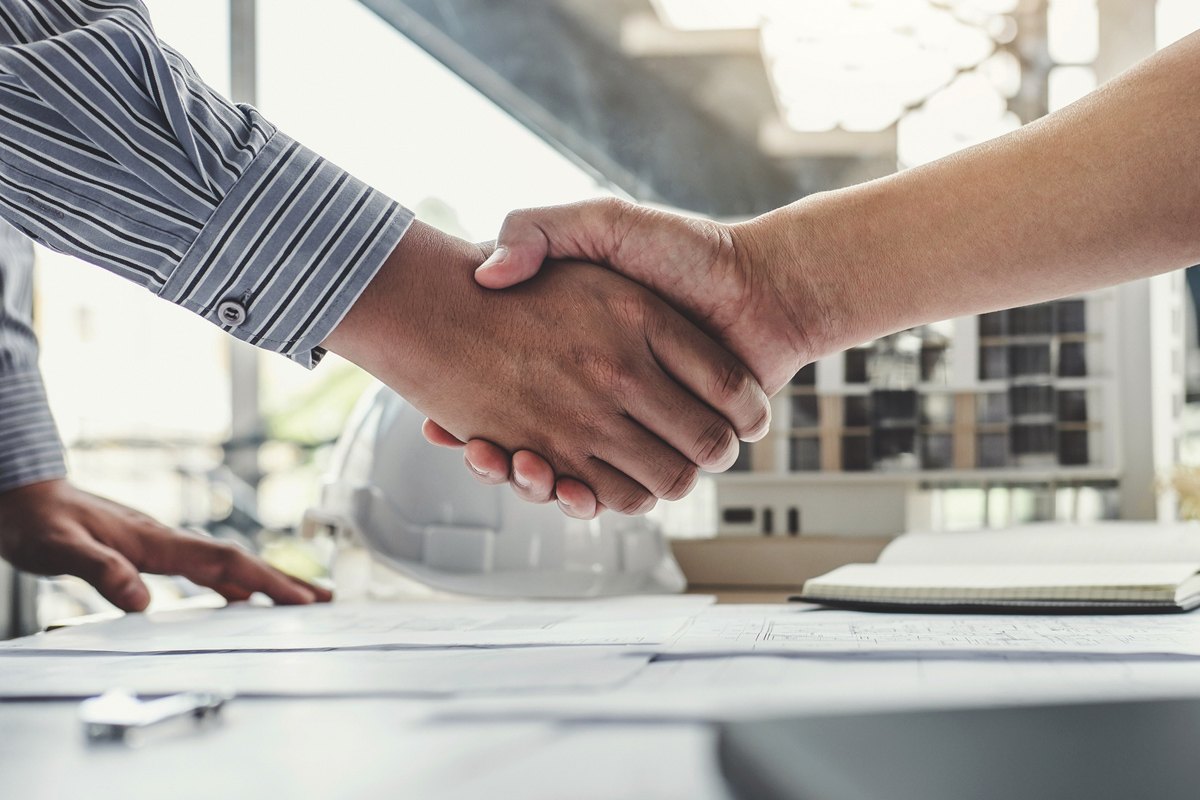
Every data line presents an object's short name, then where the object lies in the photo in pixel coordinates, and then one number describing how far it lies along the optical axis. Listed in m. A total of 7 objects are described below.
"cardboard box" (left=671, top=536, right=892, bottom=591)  1.14
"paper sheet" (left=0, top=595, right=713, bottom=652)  0.54
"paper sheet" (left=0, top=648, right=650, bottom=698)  0.39
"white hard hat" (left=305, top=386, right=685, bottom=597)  0.92
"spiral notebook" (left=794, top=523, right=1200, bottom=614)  0.62
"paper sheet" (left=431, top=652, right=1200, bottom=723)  0.33
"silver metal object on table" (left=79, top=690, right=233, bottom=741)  0.32
